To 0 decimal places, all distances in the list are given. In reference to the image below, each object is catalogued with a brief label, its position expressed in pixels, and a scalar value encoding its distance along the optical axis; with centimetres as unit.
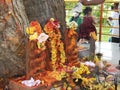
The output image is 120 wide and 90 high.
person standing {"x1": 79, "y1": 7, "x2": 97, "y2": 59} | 491
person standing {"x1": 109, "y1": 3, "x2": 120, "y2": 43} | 641
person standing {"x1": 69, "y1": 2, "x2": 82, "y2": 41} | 539
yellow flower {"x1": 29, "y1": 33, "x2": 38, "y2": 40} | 182
